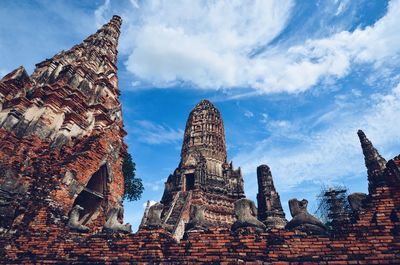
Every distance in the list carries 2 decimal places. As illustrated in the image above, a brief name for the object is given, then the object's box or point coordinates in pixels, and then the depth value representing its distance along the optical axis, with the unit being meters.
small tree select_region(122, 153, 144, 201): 24.05
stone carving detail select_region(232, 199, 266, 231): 4.44
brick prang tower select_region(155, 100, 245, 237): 22.00
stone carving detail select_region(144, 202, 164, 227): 4.84
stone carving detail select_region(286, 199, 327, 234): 4.11
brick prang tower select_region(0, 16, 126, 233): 6.34
